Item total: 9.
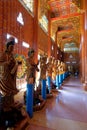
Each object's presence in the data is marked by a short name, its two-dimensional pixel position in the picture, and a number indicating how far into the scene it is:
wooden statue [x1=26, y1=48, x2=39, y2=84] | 1.78
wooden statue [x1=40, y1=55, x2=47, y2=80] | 2.61
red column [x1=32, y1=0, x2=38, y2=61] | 4.75
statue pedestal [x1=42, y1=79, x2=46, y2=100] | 2.59
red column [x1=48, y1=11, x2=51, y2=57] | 7.33
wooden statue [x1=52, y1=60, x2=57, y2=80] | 4.13
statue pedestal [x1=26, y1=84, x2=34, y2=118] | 1.76
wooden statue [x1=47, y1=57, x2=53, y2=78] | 3.37
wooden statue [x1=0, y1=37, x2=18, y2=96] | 1.22
